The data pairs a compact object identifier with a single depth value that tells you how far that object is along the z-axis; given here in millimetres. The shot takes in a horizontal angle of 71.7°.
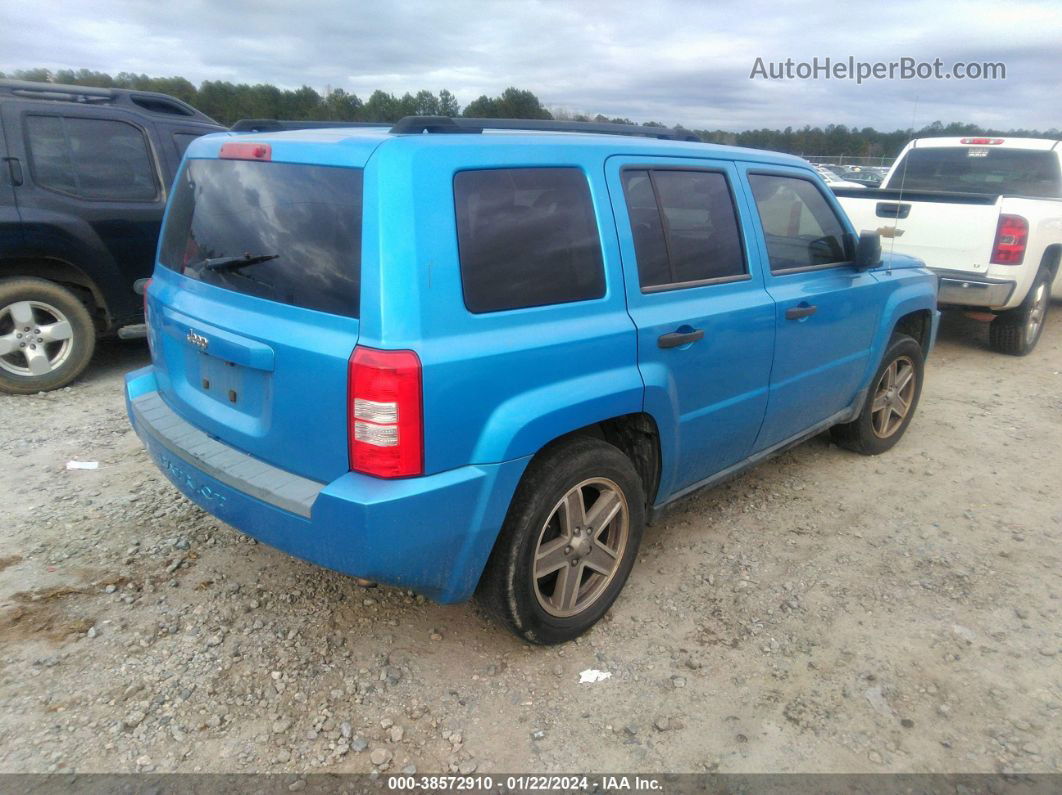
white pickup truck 6352
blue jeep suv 2135
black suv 4984
